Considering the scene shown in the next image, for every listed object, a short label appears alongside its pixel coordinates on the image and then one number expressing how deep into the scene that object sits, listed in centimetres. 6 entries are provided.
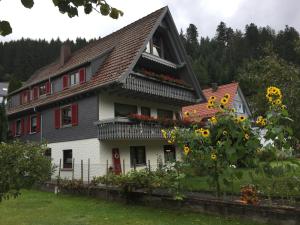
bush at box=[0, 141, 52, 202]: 505
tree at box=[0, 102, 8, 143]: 1701
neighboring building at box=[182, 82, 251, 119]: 2736
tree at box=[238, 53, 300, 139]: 1045
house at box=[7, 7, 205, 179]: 1390
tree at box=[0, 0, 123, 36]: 184
